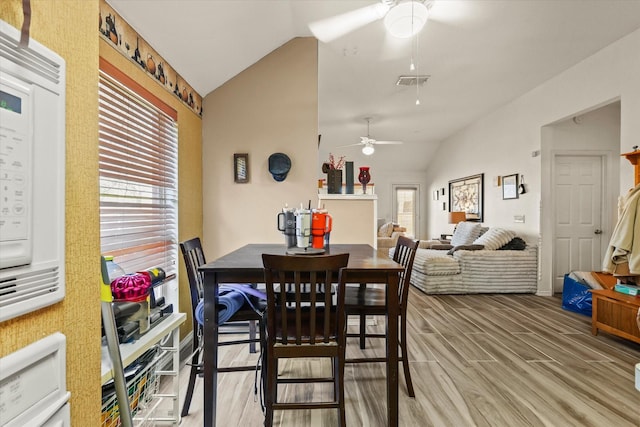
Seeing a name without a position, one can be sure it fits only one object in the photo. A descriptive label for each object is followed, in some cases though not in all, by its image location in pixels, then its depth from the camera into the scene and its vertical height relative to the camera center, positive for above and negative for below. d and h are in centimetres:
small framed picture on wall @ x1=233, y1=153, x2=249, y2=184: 331 +46
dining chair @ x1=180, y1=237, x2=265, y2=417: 182 -57
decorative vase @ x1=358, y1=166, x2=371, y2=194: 331 +37
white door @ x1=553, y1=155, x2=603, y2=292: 463 +9
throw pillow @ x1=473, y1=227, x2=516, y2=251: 485 -39
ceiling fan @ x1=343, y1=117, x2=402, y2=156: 613 +131
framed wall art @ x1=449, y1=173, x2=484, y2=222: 641 +36
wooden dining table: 159 -46
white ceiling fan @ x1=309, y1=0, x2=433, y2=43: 241 +178
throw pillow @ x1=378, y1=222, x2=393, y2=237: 824 -45
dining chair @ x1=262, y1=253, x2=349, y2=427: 140 -54
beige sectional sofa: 459 -84
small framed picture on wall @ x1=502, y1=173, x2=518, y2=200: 520 +43
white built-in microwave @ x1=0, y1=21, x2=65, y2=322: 45 +6
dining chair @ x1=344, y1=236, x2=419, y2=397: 194 -55
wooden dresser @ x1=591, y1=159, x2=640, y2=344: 270 -86
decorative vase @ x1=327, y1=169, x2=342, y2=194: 341 +32
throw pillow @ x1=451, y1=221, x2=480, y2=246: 579 -38
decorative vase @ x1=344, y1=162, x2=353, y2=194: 341 +36
